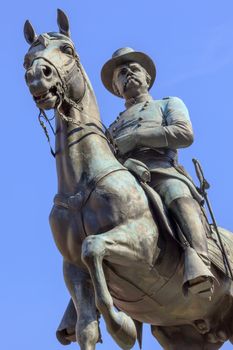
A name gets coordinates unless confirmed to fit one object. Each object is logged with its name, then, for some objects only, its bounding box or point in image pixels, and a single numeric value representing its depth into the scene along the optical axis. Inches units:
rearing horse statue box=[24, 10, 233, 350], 436.1
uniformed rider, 469.4
